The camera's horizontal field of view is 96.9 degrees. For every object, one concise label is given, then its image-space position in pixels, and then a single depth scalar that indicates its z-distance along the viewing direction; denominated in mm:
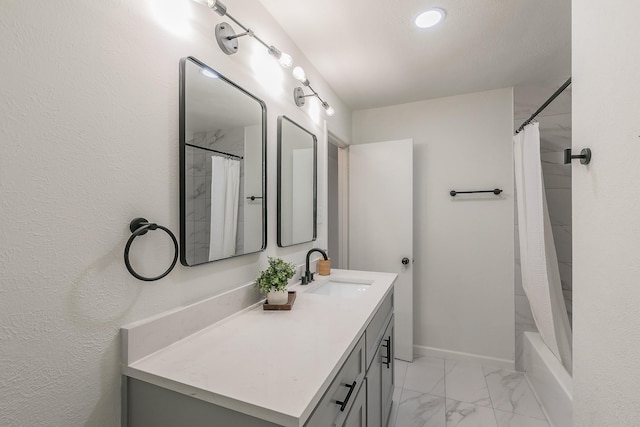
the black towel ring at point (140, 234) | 789
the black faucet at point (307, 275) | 1708
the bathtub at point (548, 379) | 1578
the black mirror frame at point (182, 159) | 991
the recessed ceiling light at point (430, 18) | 1478
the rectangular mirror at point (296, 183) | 1623
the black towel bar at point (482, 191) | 2365
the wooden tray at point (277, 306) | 1247
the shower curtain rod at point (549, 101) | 1372
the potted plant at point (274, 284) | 1262
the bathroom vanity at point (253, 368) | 665
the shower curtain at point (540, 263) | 1760
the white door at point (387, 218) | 2535
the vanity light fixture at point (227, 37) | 1159
